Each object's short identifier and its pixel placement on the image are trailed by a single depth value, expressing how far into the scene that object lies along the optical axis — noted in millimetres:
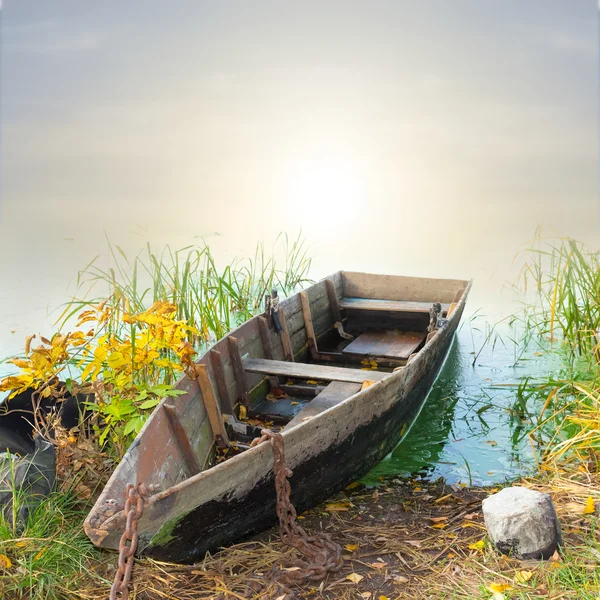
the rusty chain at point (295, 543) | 3838
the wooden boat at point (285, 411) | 3625
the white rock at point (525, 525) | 3631
